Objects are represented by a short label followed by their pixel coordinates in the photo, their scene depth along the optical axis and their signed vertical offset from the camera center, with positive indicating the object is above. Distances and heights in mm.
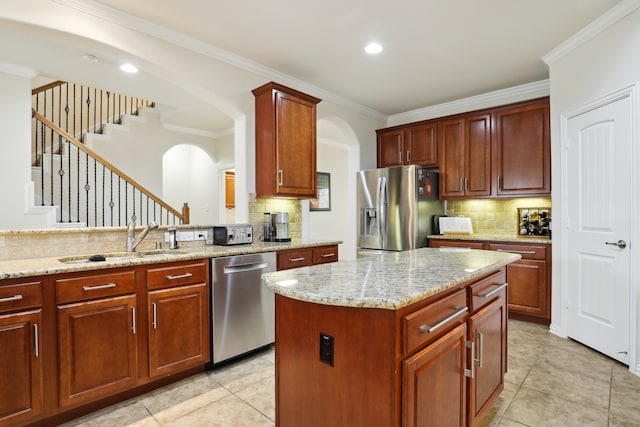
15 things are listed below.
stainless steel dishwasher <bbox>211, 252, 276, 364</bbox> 2562 -750
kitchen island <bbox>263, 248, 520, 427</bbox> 1101 -498
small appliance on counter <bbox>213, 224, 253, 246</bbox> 3000 -197
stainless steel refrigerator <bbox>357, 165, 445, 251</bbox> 4133 +60
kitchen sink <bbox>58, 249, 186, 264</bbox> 2307 -308
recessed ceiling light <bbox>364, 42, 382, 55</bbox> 3080 +1528
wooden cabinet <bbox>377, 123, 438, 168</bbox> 4500 +929
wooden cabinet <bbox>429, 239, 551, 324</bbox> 3459 -747
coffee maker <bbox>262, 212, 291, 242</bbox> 3369 -159
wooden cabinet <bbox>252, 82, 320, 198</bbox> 3301 +725
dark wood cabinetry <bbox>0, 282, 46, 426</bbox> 1696 -723
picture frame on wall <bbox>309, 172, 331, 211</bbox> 6657 +363
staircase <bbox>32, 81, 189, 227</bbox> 4266 +546
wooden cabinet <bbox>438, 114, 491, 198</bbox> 4047 +684
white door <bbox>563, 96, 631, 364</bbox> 2570 -134
